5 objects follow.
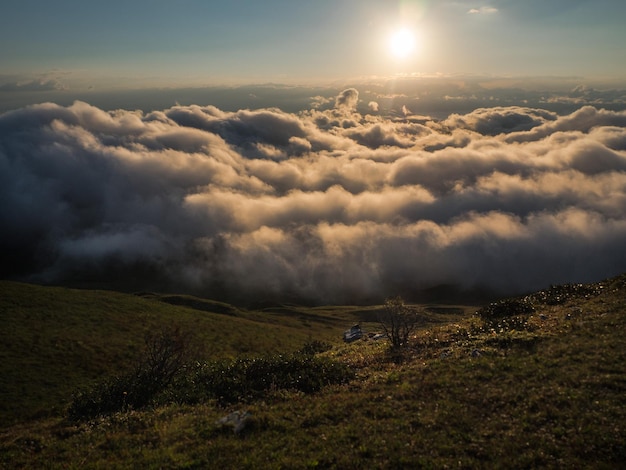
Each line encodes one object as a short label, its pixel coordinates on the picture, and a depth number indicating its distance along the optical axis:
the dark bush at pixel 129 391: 25.46
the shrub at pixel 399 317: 33.91
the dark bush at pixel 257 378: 24.86
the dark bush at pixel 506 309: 37.12
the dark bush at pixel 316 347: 45.41
